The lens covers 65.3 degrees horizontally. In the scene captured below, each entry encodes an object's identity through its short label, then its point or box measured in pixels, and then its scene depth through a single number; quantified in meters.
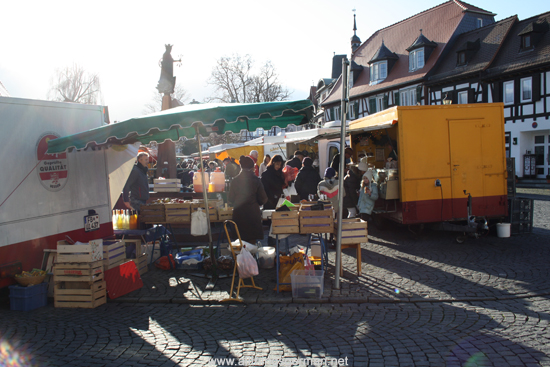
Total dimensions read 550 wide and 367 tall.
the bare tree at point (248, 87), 50.72
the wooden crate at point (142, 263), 6.99
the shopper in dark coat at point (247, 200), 6.94
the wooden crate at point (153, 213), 7.58
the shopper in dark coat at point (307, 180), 9.28
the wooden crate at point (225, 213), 7.35
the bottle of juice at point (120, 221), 8.13
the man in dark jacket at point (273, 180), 8.85
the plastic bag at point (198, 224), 7.14
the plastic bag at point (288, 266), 5.95
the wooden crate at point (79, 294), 5.59
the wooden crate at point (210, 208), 7.35
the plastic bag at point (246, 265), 5.85
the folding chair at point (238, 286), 5.62
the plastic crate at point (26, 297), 5.52
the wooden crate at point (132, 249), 7.11
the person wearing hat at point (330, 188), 8.31
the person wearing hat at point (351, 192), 9.00
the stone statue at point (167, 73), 11.81
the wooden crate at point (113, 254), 5.93
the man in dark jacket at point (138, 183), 8.22
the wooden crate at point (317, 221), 6.08
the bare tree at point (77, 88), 47.69
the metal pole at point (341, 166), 5.35
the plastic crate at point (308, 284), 5.57
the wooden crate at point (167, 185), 10.03
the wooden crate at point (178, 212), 7.47
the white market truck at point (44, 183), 5.68
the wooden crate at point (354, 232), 6.36
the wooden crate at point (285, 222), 6.06
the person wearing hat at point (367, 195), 9.05
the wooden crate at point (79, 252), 5.63
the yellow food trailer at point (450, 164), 8.38
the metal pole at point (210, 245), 6.61
